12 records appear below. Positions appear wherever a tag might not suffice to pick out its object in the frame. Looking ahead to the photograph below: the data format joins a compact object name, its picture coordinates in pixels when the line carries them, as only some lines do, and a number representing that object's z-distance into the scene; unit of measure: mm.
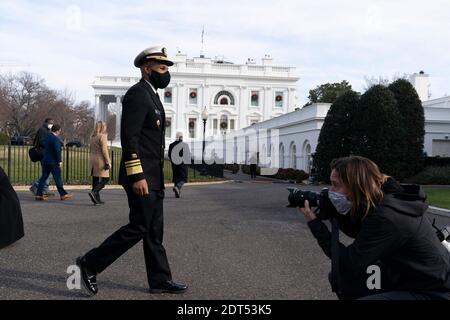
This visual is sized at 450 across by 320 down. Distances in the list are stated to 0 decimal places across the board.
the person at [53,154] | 11120
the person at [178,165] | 13848
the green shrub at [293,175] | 27469
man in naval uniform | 4527
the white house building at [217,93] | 88312
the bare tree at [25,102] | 57975
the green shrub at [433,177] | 22688
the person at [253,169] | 32591
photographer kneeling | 3016
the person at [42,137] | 12384
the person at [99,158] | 11047
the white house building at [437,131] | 28344
